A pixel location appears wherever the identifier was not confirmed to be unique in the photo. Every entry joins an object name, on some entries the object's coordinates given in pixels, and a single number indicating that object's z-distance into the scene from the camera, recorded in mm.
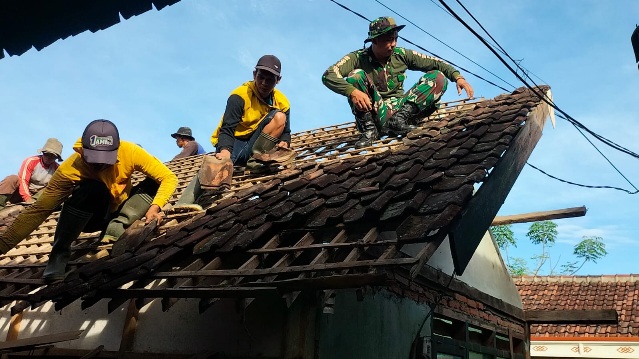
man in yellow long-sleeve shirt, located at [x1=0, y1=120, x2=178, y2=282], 4641
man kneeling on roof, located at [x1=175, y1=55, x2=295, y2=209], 5863
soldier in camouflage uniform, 6504
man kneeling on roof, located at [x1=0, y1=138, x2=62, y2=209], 8773
